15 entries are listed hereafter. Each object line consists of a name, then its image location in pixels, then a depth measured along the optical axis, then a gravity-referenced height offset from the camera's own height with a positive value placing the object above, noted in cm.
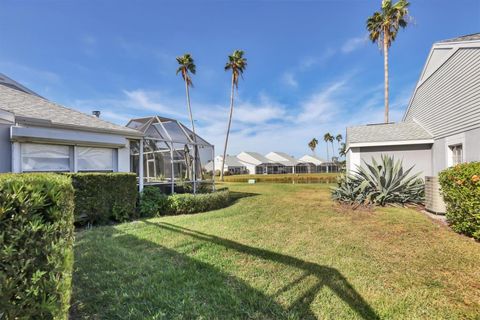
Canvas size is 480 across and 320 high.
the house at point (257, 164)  5766 +23
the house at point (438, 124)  827 +185
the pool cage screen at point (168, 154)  1045 +61
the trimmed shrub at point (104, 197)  671 -90
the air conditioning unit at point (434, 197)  744 -114
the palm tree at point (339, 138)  8306 +920
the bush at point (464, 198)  513 -85
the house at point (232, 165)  5540 +10
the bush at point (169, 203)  855 -140
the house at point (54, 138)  654 +94
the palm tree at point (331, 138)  8106 +890
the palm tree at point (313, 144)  8081 +700
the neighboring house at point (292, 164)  6044 +7
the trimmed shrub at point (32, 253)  147 -56
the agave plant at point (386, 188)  939 -103
